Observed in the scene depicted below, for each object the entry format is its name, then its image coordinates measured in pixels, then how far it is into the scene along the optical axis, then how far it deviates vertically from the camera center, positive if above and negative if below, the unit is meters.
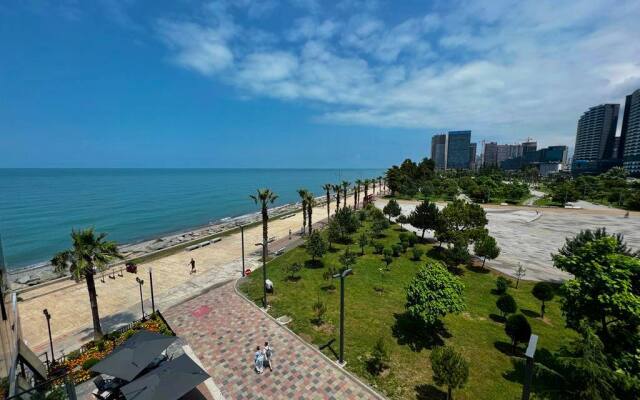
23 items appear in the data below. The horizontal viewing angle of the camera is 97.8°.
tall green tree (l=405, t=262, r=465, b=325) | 15.30 -7.28
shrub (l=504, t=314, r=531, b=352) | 15.05 -8.73
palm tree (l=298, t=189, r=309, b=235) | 40.91 -4.25
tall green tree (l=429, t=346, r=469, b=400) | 11.16 -8.19
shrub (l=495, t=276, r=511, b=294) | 22.28 -9.55
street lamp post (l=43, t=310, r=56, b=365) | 15.12 -10.70
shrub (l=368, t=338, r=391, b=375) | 13.41 -9.59
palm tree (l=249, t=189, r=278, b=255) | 30.16 -3.74
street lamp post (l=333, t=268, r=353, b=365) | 13.52 -8.11
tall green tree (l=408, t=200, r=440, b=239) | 36.12 -6.55
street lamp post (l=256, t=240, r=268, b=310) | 19.84 -9.89
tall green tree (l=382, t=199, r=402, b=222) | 47.75 -7.61
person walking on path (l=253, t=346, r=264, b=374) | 13.42 -9.46
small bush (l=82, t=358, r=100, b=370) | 14.21 -10.25
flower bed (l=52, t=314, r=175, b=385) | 14.07 -10.64
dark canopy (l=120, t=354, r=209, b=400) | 10.20 -8.33
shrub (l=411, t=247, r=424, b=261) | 30.19 -9.52
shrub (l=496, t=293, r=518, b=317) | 18.06 -8.94
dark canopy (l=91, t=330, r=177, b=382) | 11.84 -8.64
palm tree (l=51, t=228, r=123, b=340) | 16.03 -5.51
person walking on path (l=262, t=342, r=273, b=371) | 13.67 -9.38
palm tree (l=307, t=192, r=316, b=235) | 40.47 -4.99
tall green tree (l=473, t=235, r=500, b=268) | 27.00 -8.06
